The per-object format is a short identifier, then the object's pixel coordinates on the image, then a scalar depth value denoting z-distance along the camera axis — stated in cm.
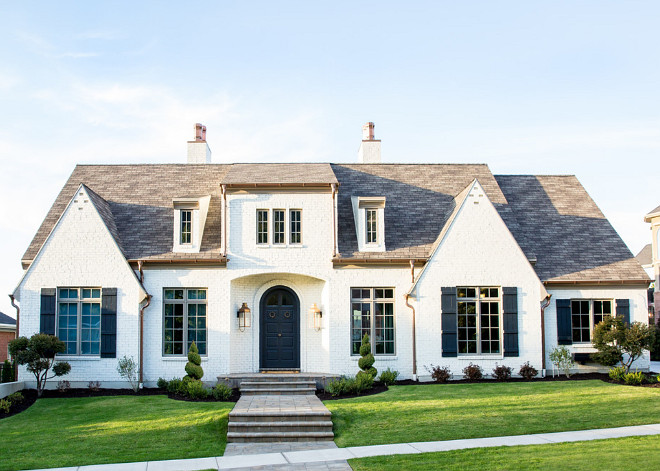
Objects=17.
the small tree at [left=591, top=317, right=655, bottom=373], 1745
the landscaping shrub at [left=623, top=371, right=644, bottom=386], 1662
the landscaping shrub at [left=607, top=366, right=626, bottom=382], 1711
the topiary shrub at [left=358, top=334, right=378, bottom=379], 1681
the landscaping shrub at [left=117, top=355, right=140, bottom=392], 1720
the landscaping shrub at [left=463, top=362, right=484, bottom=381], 1753
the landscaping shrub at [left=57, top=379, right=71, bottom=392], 1714
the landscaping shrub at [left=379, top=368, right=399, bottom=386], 1712
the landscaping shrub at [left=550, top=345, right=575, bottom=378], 1791
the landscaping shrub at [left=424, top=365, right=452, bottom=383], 1750
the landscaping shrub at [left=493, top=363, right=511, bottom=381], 1759
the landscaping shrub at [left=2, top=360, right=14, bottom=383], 1788
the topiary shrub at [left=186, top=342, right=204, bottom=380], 1623
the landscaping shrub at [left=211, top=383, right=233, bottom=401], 1544
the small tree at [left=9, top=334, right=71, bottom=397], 1630
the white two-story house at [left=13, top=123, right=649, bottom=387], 1775
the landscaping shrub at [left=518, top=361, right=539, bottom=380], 1775
